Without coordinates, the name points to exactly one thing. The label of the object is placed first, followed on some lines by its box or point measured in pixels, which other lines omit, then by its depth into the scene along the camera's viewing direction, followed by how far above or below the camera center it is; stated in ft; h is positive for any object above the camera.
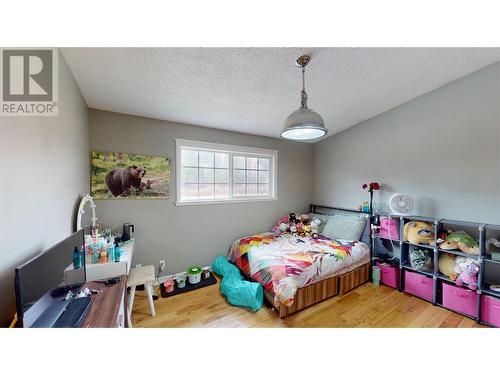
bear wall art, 7.00 +0.45
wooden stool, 5.79 -3.01
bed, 6.24 -3.02
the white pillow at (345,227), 9.27 -2.08
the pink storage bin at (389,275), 7.90 -3.83
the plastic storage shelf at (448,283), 5.87 -3.50
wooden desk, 3.22 -2.35
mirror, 5.43 -0.82
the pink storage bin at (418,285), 7.03 -3.84
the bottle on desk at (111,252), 5.15 -1.84
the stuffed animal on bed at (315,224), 10.23 -2.12
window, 8.84 +0.79
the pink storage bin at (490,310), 5.61 -3.80
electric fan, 7.78 -0.68
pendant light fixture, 4.45 +1.59
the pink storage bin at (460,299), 6.09 -3.83
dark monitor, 2.47 -1.50
